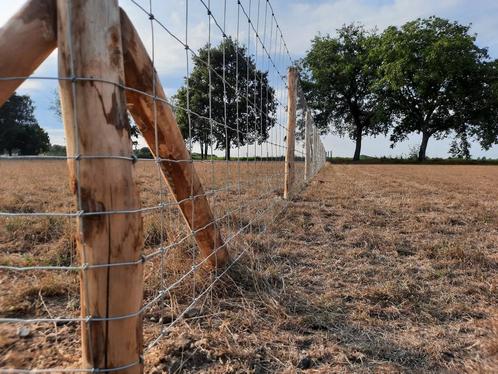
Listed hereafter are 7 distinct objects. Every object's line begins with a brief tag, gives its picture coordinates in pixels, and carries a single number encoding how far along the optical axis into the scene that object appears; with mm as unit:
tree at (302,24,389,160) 36000
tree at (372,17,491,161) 31344
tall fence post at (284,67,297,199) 5939
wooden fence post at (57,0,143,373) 981
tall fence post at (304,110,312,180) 9182
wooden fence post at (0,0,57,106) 980
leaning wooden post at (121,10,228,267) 1338
